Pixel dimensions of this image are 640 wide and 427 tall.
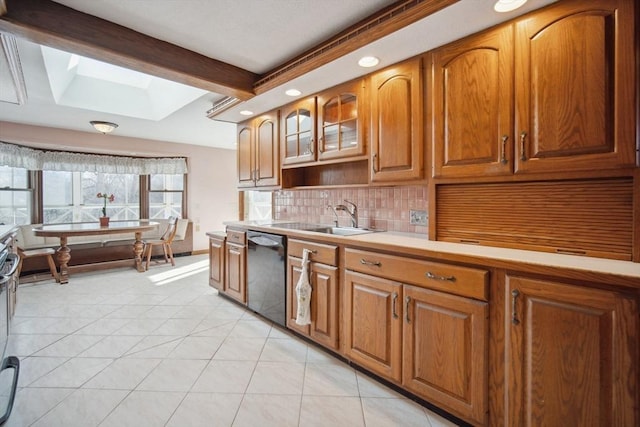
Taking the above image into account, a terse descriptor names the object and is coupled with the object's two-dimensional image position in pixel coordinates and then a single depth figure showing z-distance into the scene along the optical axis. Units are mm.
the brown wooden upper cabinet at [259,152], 3145
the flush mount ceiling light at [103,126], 4047
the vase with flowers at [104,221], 4496
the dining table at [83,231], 4027
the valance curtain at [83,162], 4434
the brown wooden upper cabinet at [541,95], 1271
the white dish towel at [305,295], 2242
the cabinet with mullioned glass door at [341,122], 2309
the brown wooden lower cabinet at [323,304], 2102
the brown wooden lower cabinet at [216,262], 3398
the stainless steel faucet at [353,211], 2723
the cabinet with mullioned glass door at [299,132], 2696
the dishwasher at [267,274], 2564
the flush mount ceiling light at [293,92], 2619
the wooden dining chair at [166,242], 4966
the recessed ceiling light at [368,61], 2003
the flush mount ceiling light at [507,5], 1410
